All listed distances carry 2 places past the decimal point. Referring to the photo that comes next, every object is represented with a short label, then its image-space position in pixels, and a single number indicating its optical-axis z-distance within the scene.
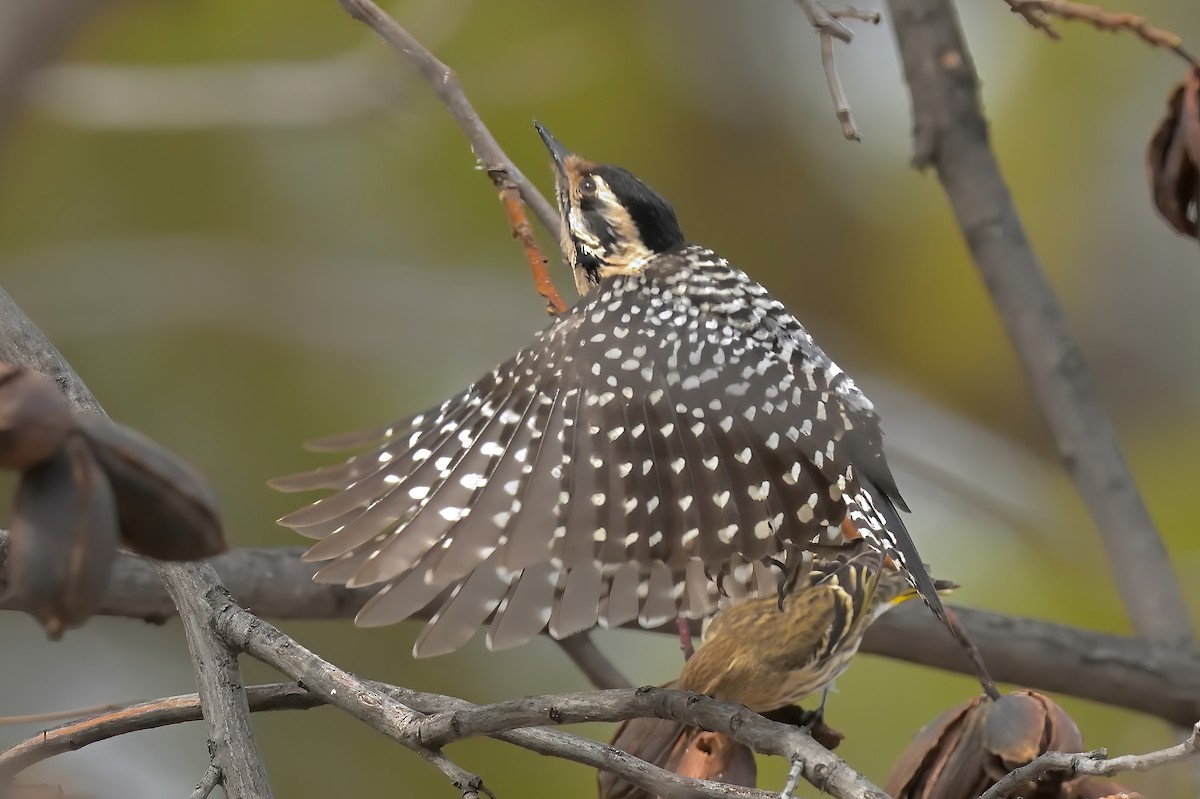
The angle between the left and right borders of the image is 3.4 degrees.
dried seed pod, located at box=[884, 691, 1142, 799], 4.19
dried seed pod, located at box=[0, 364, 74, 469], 3.74
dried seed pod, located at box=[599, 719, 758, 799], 4.20
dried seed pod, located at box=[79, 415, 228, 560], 3.91
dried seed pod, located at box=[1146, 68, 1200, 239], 4.25
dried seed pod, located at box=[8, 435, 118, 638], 3.74
